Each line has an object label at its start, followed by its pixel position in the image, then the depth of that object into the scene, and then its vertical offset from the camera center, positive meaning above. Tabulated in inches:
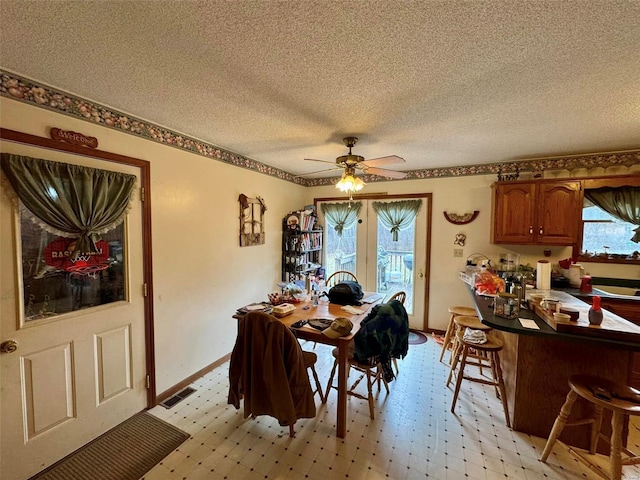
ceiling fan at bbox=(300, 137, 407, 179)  91.1 +24.3
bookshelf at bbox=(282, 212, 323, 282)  156.8 -9.1
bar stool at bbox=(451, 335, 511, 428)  83.0 -45.4
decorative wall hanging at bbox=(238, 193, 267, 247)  128.6 +4.9
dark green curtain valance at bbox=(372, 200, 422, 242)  154.6 +10.6
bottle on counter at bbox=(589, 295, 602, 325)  65.2 -20.7
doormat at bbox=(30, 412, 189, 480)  66.6 -62.3
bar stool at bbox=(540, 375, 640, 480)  58.1 -42.6
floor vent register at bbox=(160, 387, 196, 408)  92.3 -62.0
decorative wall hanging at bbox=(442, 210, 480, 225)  141.8 +7.6
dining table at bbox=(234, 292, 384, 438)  77.5 -31.1
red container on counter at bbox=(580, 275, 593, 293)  108.5 -22.3
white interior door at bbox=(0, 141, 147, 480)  60.7 -36.7
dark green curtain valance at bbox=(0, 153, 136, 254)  60.7 +8.9
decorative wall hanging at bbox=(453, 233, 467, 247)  144.3 -4.5
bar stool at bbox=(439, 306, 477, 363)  116.8 -37.6
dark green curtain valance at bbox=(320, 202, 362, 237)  169.8 +11.0
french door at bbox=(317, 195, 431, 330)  154.9 -15.0
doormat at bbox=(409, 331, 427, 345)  141.3 -60.4
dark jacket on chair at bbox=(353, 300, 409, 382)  81.8 -33.2
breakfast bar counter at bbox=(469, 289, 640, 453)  67.8 -37.9
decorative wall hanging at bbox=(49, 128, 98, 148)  66.4 +24.3
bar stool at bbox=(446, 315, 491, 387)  96.8 -37.5
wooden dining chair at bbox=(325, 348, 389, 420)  85.7 -51.5
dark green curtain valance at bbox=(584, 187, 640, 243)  113.7 +13.6
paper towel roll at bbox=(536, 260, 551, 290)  102.9 -17.7
